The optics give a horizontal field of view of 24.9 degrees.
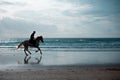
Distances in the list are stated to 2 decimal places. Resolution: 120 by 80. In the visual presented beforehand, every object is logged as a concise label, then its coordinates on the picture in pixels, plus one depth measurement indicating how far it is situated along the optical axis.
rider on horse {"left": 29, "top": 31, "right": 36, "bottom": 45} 23.77
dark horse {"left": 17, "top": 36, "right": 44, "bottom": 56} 23.73
